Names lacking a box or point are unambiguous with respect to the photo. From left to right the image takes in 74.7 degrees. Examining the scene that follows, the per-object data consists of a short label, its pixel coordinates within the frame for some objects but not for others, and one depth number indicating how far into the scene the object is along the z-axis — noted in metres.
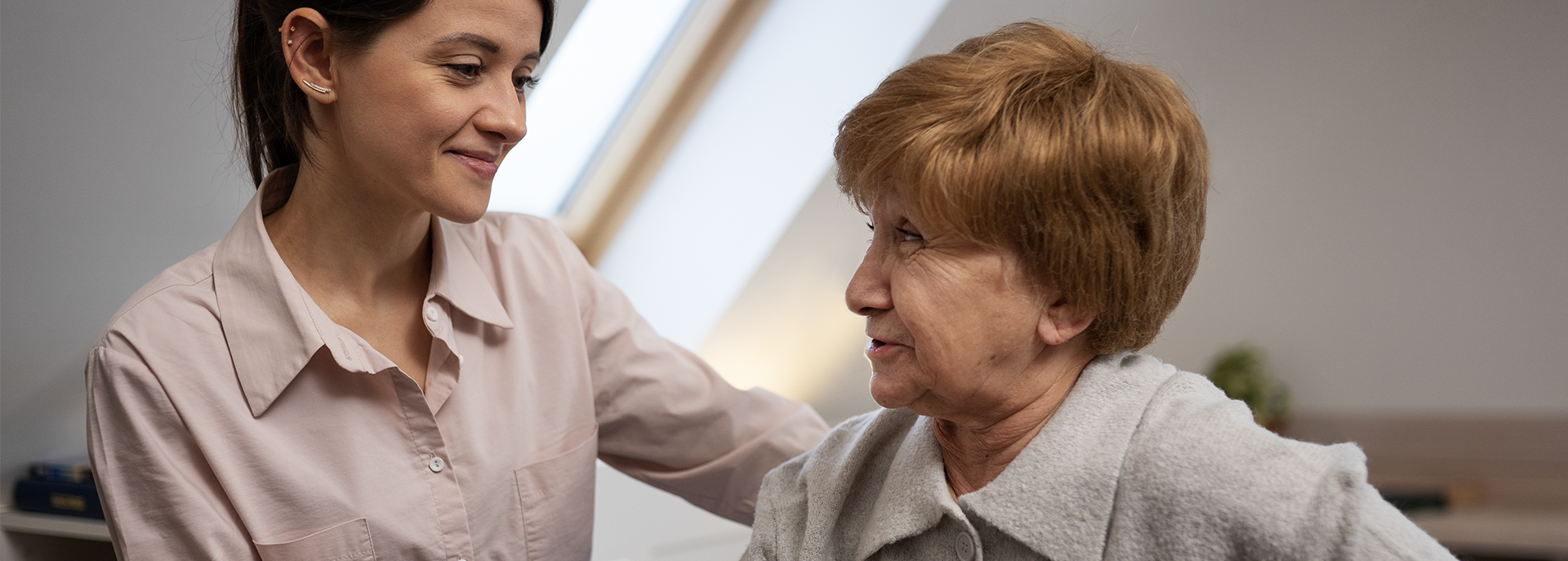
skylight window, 2.78
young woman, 1.21
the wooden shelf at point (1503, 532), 2.88
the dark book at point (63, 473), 1.87
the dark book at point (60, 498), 1.85
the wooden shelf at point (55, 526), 1.81
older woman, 0.88
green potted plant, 3.38
